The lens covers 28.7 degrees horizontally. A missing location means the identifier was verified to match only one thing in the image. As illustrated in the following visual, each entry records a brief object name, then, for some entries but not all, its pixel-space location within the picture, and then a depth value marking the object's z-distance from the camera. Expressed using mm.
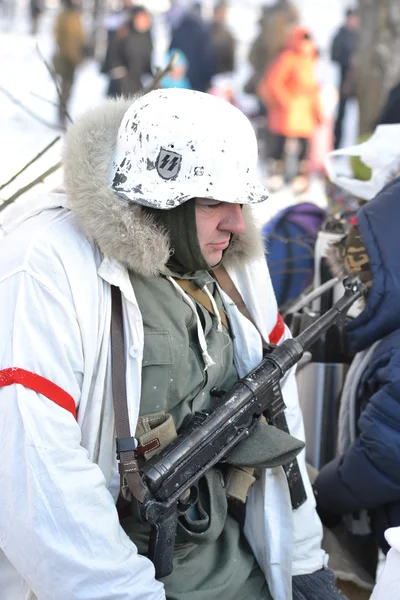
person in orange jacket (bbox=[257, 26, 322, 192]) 10141
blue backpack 4066
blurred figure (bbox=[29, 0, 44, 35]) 14492
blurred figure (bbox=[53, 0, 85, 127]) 11586
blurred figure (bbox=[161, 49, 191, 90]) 10750
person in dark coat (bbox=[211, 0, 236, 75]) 11711
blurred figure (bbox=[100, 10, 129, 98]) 11289
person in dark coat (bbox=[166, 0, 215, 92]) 11328
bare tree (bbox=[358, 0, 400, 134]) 6656
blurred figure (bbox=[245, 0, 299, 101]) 11328
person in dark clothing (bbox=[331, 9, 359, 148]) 11156
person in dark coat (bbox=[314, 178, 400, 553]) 2539
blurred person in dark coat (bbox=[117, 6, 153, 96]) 11258
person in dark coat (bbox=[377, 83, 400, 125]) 4898
